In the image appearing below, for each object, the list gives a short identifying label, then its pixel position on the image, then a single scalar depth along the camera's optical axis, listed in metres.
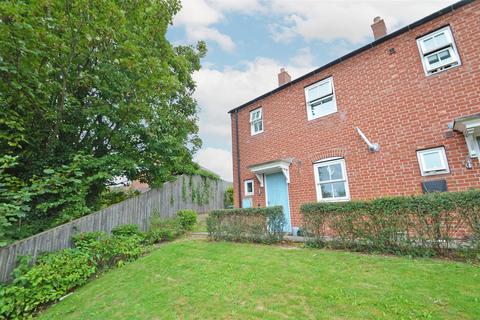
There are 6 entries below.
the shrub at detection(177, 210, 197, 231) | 10.52
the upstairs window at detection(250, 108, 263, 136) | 10.44
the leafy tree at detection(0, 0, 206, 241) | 6.12
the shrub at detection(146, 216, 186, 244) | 8.98
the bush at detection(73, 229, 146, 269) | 6.45
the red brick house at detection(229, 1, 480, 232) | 5.61
